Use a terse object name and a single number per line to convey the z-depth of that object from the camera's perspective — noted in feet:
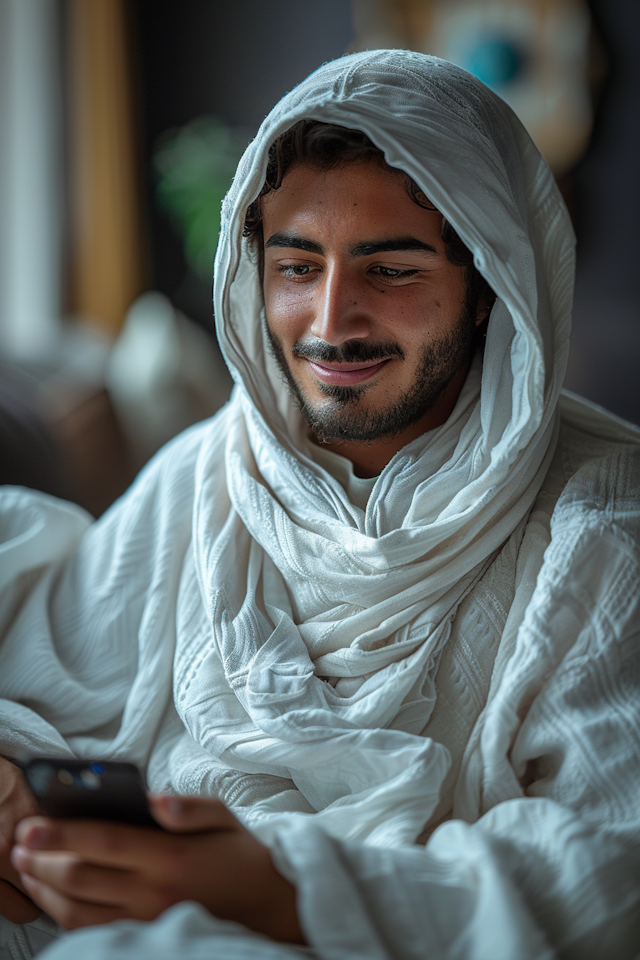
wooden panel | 10.06
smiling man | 2.49
